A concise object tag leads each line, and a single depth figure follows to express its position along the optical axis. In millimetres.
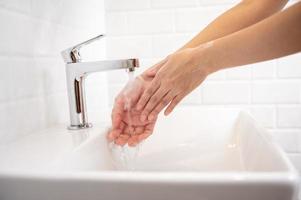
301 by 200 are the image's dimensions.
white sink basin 279
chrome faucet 576
